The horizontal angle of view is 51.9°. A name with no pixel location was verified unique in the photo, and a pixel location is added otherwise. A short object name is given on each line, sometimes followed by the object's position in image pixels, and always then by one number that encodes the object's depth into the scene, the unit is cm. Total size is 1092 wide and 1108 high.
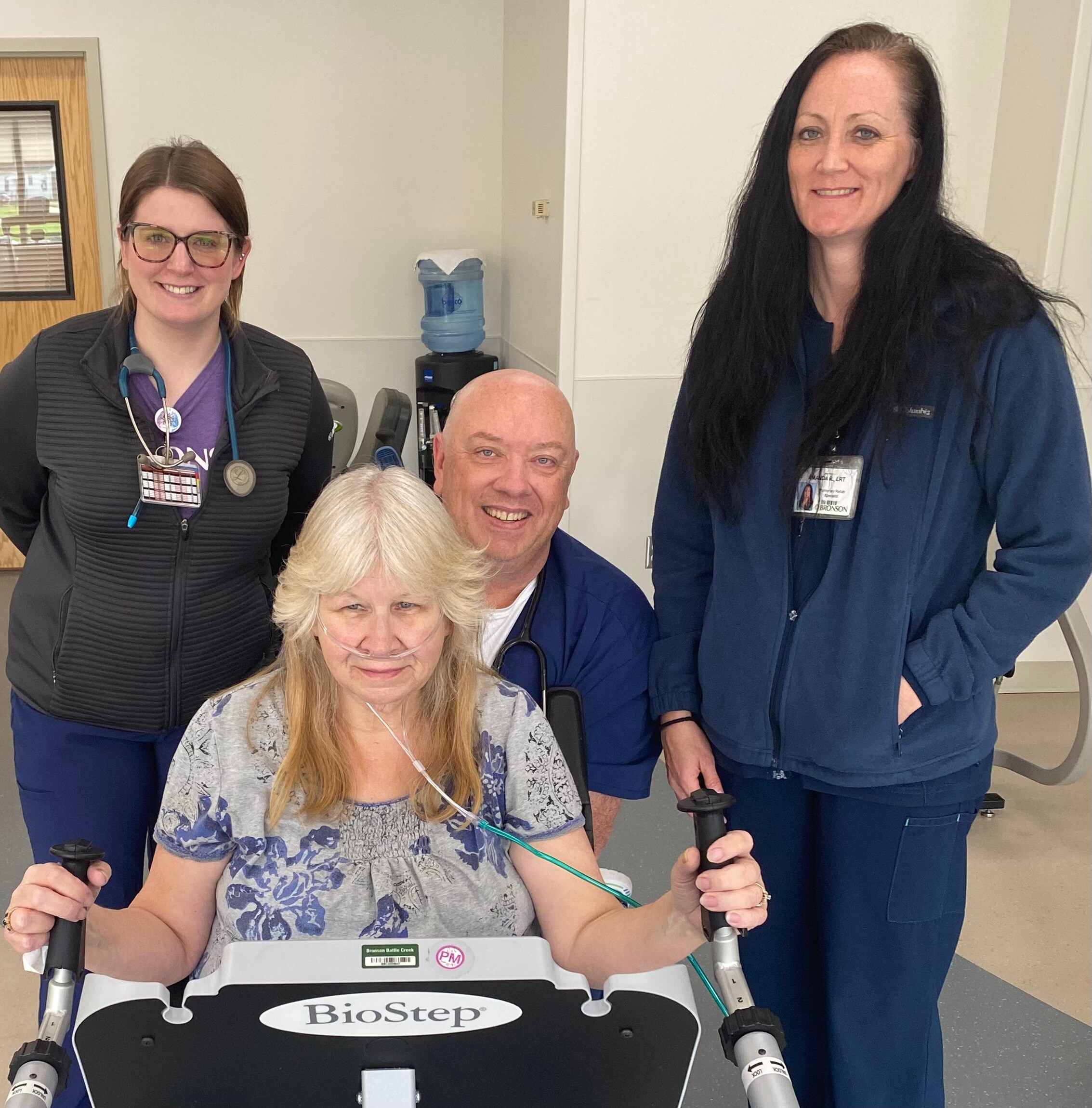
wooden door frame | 511
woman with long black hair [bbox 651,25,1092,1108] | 150
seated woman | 139
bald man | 182
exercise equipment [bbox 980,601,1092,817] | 272
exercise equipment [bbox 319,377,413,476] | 325
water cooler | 530
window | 526
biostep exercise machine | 84
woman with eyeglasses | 178
